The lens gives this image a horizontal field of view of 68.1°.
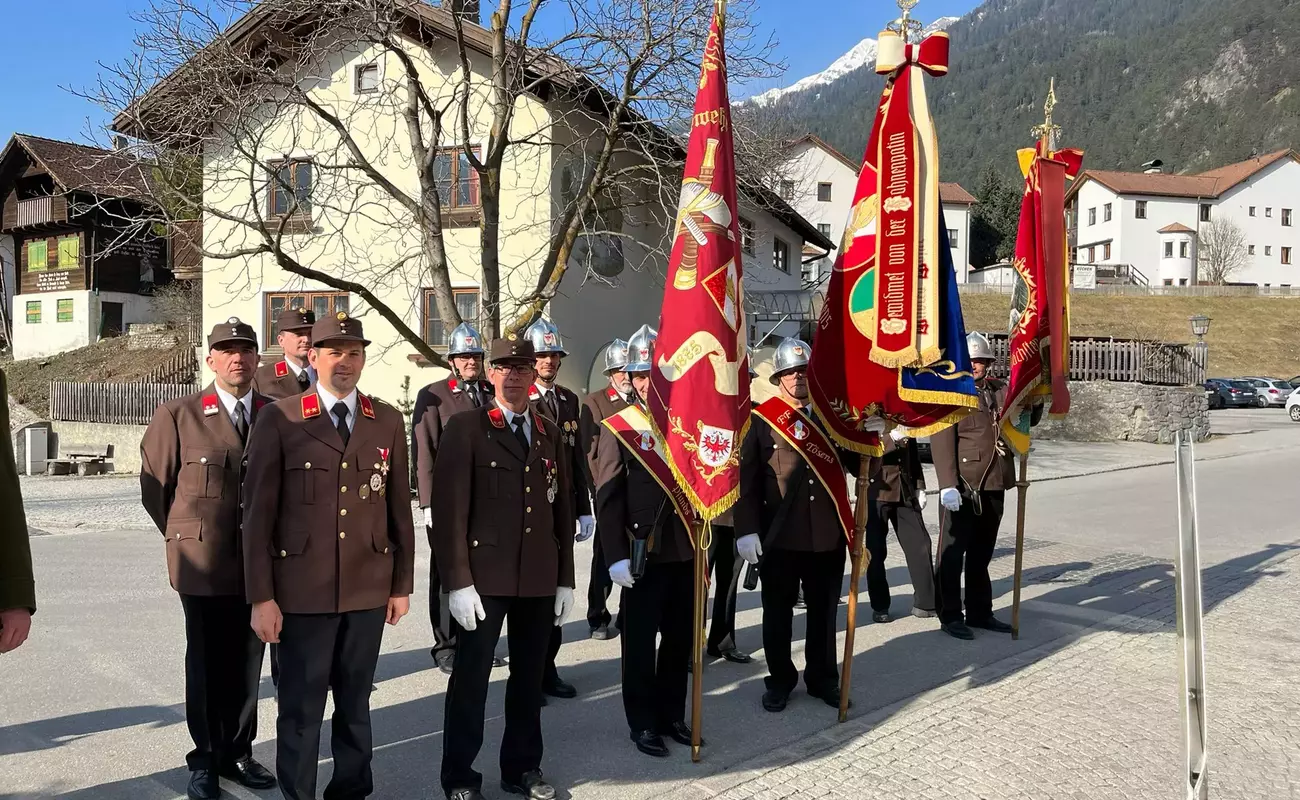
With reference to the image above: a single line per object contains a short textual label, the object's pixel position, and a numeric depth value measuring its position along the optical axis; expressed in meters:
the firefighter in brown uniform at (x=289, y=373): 5.85
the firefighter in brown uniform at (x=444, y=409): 6.56
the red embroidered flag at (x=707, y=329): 5.18
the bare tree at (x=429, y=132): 13.16
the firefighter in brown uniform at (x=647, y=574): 5.05
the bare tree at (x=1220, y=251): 75.44
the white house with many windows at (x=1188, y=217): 79.44
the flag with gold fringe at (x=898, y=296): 5.44
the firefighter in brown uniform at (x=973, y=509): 7.42
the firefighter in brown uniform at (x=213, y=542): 4.36
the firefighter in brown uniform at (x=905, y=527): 7.82
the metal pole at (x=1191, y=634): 3.34
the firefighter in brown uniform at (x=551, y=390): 6.96
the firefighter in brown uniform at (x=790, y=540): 5.76
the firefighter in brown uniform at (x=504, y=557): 4.27
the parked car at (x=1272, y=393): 43.28
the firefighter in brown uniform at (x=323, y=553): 3.87
